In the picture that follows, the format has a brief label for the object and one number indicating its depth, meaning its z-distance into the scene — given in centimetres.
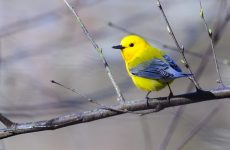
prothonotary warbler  715
